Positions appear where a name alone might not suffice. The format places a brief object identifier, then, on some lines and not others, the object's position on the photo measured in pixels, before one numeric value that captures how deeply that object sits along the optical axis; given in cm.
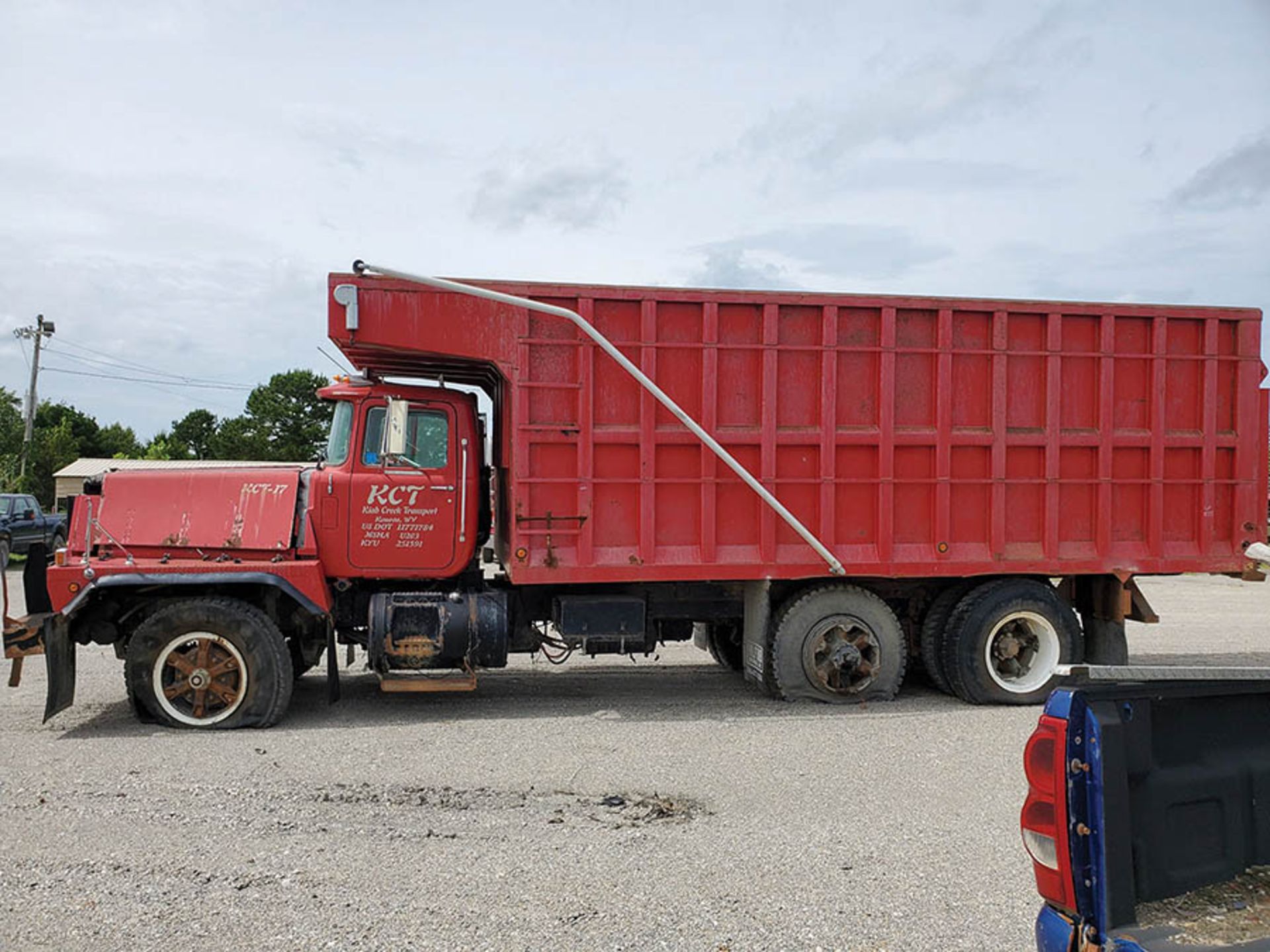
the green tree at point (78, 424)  5688
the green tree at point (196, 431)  6300
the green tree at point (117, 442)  5841
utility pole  3691
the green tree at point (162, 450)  5166
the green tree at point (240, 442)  5081
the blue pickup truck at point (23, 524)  2195
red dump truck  723
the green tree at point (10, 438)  3200
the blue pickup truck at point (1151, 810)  261
